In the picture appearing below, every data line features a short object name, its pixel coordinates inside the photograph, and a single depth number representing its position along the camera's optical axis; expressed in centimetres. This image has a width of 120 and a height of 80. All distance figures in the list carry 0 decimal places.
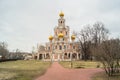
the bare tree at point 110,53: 1161
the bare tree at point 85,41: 3301
